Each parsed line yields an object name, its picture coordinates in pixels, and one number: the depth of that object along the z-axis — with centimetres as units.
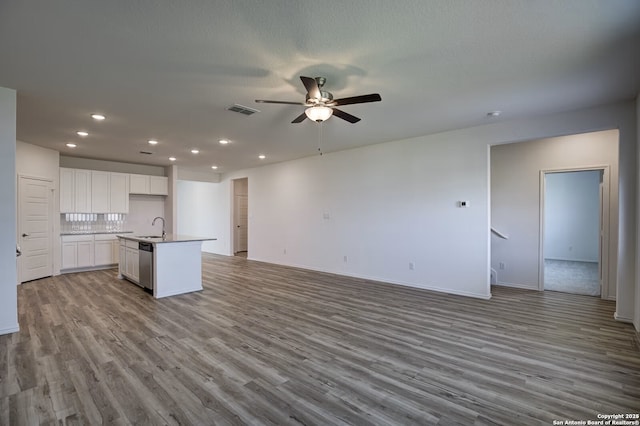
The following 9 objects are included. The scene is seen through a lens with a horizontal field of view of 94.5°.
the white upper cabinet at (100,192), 718
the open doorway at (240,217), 1006
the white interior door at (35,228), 567
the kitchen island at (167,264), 485
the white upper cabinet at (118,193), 747
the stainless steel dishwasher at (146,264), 499
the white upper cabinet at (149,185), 792
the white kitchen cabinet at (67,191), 671
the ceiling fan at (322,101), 273
